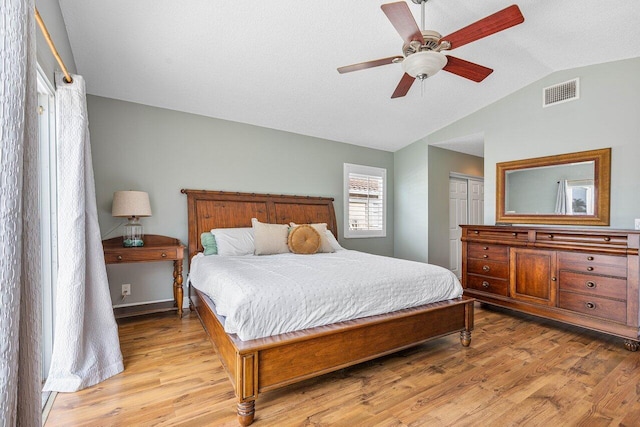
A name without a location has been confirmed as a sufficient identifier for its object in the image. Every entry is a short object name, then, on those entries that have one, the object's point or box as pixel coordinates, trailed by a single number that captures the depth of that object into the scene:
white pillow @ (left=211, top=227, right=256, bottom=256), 3.53
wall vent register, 3.43
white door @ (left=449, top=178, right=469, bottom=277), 5.43
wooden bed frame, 1.76
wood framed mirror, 3.24
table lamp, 3.17
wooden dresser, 2.70
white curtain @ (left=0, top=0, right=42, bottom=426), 0.62
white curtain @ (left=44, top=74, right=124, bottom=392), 2.03
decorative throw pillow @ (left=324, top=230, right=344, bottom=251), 4.11
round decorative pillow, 3.66
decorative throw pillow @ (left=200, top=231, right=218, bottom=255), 3.59
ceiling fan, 1.81
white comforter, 1.87
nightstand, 3.04
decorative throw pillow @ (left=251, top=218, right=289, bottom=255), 3.57
